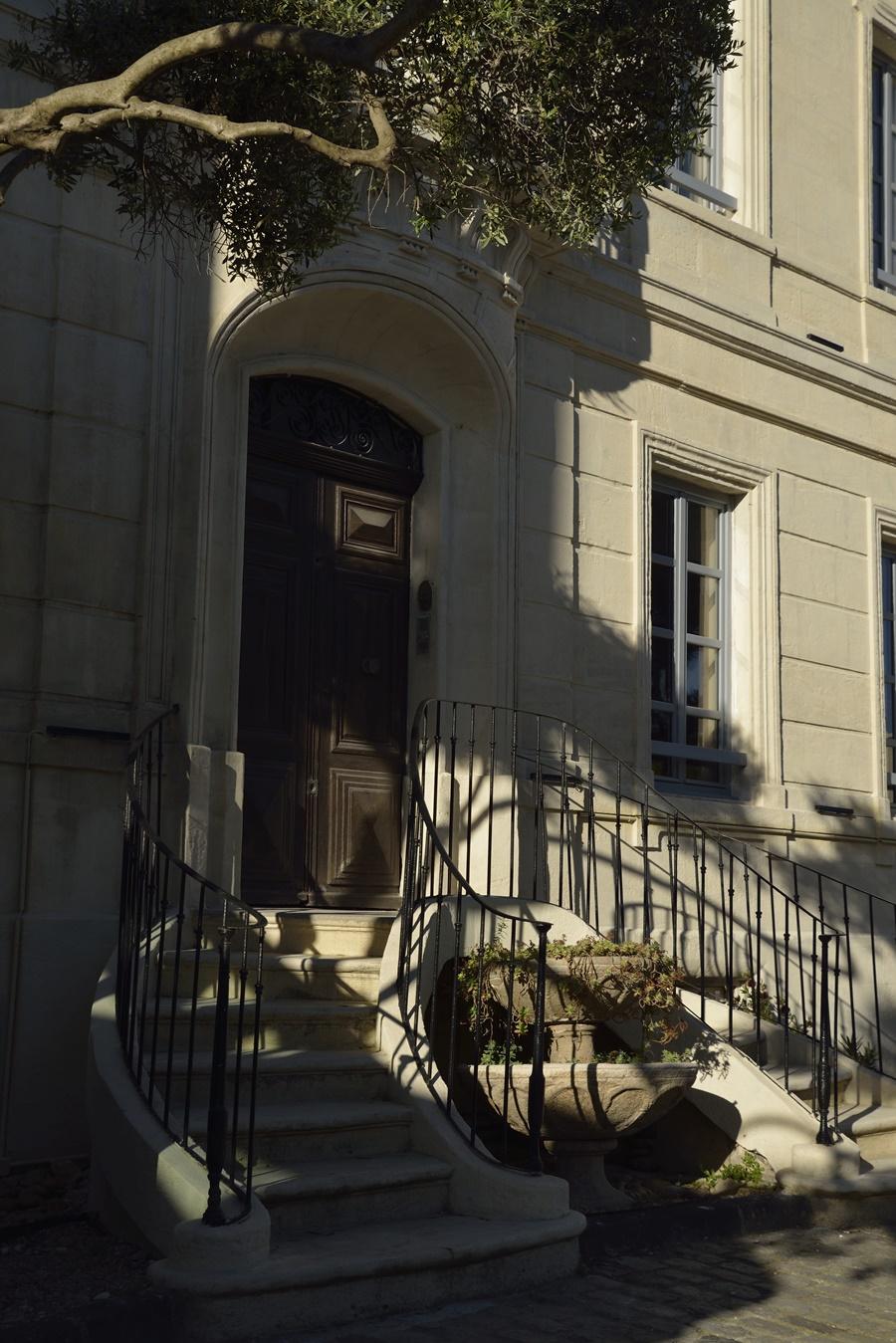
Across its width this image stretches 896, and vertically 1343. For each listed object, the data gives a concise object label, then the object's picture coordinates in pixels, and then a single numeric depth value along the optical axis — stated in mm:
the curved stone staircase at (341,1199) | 4508
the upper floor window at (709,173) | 10430
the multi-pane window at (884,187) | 11953
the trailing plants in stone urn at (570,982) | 6242
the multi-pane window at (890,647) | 11289
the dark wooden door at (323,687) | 7938
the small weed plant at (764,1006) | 8070
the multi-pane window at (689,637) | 9656
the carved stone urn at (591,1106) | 5996
